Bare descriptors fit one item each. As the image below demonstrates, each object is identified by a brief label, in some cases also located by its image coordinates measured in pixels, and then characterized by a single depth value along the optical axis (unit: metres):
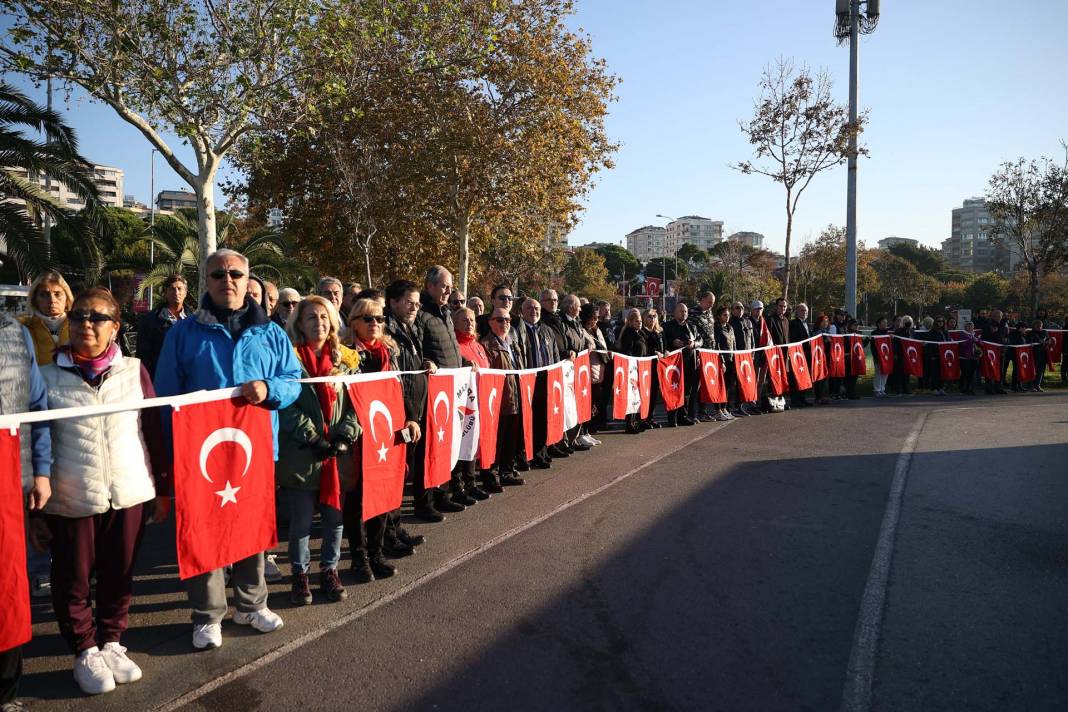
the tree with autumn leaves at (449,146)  21.02
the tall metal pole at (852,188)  22.00
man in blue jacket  3.98
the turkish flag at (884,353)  17.22
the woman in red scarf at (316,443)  4.50
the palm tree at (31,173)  13.34
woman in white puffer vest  3.46
